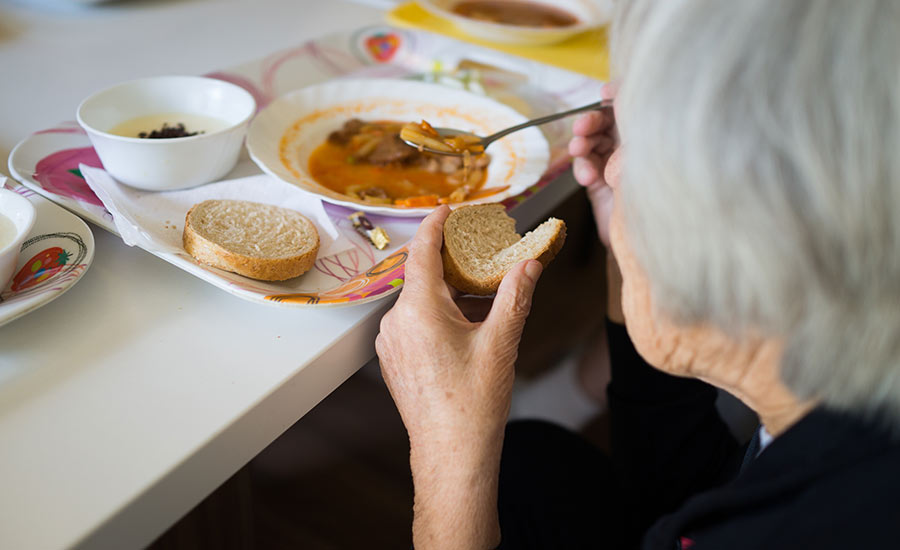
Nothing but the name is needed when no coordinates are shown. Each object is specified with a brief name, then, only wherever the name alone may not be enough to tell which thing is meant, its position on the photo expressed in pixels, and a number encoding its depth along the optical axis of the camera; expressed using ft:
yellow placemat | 4.89
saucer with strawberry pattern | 2.31
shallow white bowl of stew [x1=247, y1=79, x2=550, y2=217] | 3.25
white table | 1.89
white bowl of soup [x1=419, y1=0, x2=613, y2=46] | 4.85
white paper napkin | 2.60
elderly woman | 1.40
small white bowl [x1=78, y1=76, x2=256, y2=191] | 2.94
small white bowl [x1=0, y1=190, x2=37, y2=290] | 2.28
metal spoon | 3.51
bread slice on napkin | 2.57
